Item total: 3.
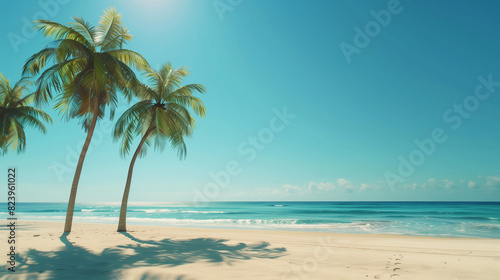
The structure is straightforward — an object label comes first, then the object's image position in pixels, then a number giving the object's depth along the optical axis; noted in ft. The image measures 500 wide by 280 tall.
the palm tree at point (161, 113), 37.99
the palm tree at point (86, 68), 30.99
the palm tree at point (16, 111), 45.62
